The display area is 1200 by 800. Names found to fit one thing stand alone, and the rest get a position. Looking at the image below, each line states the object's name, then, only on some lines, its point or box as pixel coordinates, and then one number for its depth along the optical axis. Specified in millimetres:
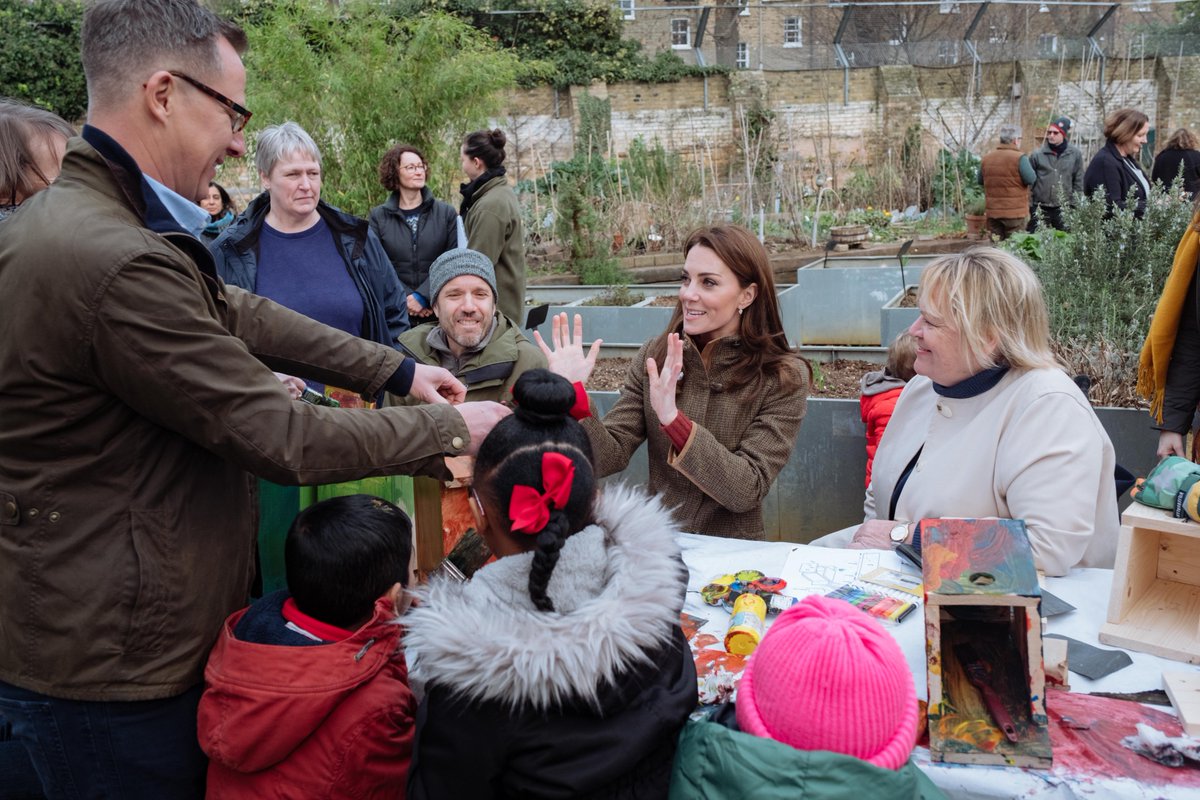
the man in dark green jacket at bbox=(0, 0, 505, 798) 1450
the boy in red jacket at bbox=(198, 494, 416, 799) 1633
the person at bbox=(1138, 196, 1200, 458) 3209
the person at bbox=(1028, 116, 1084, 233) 9602
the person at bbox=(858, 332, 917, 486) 3520
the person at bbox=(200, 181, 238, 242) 5045
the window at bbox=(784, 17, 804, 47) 30125
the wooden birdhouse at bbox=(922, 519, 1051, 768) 1592
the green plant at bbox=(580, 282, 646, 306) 8070
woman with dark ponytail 5684
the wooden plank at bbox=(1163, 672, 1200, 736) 1586
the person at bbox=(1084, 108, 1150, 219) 7629
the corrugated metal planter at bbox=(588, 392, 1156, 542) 4133
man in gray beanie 3277
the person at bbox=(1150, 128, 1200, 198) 8352
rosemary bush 4691
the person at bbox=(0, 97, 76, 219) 2734
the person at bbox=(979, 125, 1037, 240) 9828
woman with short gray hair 3875
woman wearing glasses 5578
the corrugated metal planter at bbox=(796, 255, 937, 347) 7270
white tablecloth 1514
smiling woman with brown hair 2904
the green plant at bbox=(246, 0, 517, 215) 8672
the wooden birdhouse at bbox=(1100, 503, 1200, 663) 1891
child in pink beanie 1303
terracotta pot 12375
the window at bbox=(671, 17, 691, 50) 29375
